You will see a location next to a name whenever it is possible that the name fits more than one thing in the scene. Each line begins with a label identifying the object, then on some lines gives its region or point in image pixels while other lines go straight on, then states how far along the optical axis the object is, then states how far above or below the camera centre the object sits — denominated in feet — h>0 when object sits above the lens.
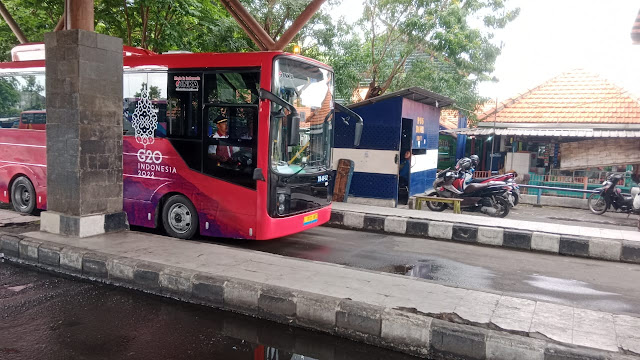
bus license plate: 24.38 -3.99
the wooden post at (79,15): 22.45 +5.73
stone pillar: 22.08 +0.13
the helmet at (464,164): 37.19 -1.10
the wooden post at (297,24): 30.42 +8.20
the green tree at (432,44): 39.73 +9.55
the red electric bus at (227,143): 21.80 -0.15
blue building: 35.68 +0.15
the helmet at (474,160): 38.40 -0.73
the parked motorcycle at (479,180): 36.35 -2.18
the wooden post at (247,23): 32.73 +8.68
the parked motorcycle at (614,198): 37.60 -3.33
